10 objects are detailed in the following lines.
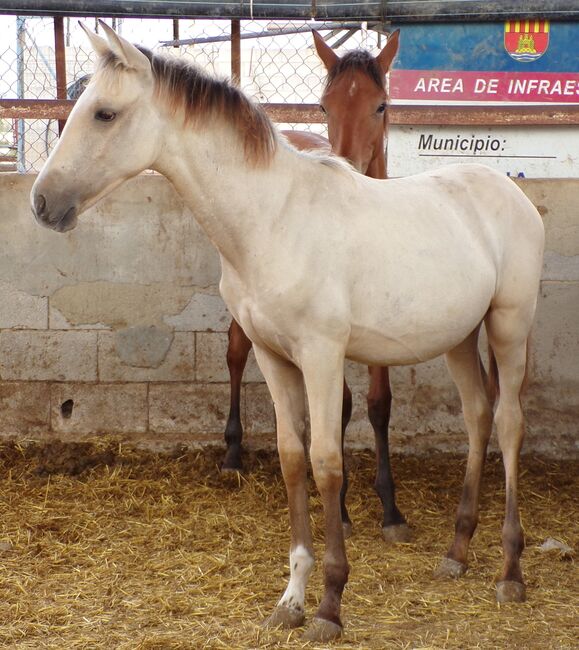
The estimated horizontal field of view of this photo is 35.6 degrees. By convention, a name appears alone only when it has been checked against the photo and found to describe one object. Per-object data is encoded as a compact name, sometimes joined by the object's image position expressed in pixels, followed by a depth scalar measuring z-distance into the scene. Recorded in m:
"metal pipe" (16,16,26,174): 5.93
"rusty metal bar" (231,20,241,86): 5.45
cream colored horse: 2.90
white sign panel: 7.46
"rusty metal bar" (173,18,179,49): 5.76
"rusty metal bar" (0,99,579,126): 5.31
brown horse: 4.30
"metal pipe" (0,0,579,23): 5.50
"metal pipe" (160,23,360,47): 5.65
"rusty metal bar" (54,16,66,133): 5.49
